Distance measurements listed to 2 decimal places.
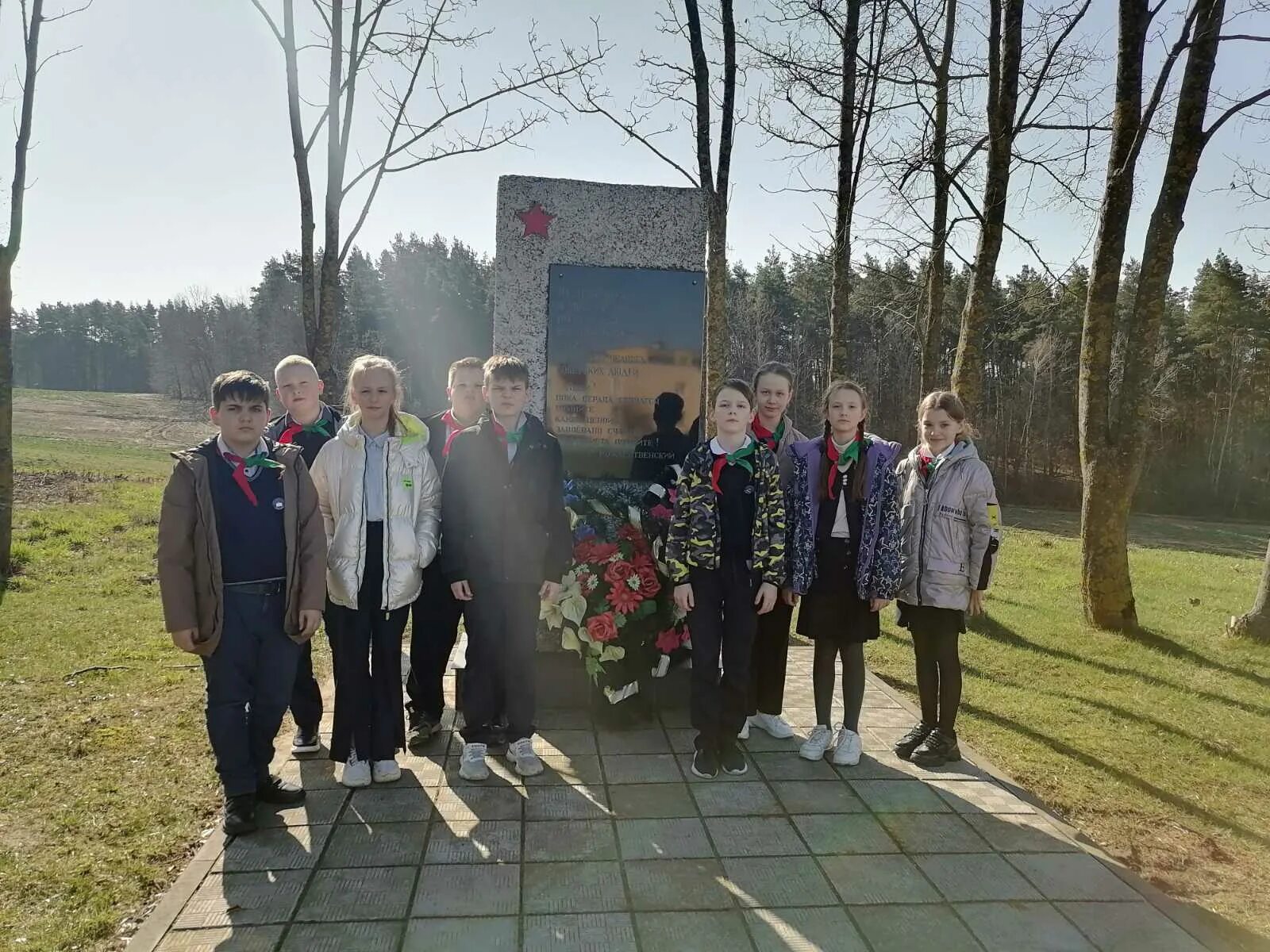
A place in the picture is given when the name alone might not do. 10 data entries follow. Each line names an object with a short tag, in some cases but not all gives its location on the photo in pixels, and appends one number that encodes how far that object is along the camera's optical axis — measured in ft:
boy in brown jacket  9.74
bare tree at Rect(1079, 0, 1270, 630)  21.90
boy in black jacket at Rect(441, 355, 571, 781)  11.65
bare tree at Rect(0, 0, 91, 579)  25.61
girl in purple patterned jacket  12.02
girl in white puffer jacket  11.21
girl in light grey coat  12.31
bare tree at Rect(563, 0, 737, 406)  28.04
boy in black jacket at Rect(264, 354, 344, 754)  12.53
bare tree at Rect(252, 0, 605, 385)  26.13
